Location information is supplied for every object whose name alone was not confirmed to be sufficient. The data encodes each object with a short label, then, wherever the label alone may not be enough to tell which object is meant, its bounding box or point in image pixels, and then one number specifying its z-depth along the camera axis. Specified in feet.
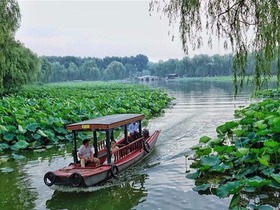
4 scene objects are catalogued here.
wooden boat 23.18
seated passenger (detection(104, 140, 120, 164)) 26.76
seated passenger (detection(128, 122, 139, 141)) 33.76
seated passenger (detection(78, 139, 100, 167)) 25.69
